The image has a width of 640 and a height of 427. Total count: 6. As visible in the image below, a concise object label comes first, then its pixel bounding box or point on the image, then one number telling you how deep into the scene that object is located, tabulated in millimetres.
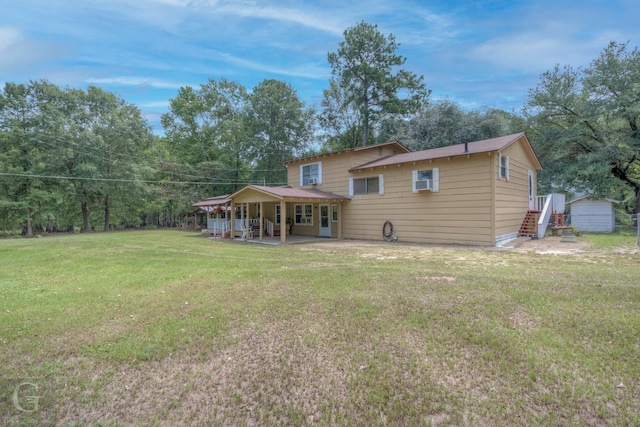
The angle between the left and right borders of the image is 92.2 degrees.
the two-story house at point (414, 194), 11078
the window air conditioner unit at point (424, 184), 12008
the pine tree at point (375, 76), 27188
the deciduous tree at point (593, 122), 16156
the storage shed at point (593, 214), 16359
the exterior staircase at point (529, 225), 13006
